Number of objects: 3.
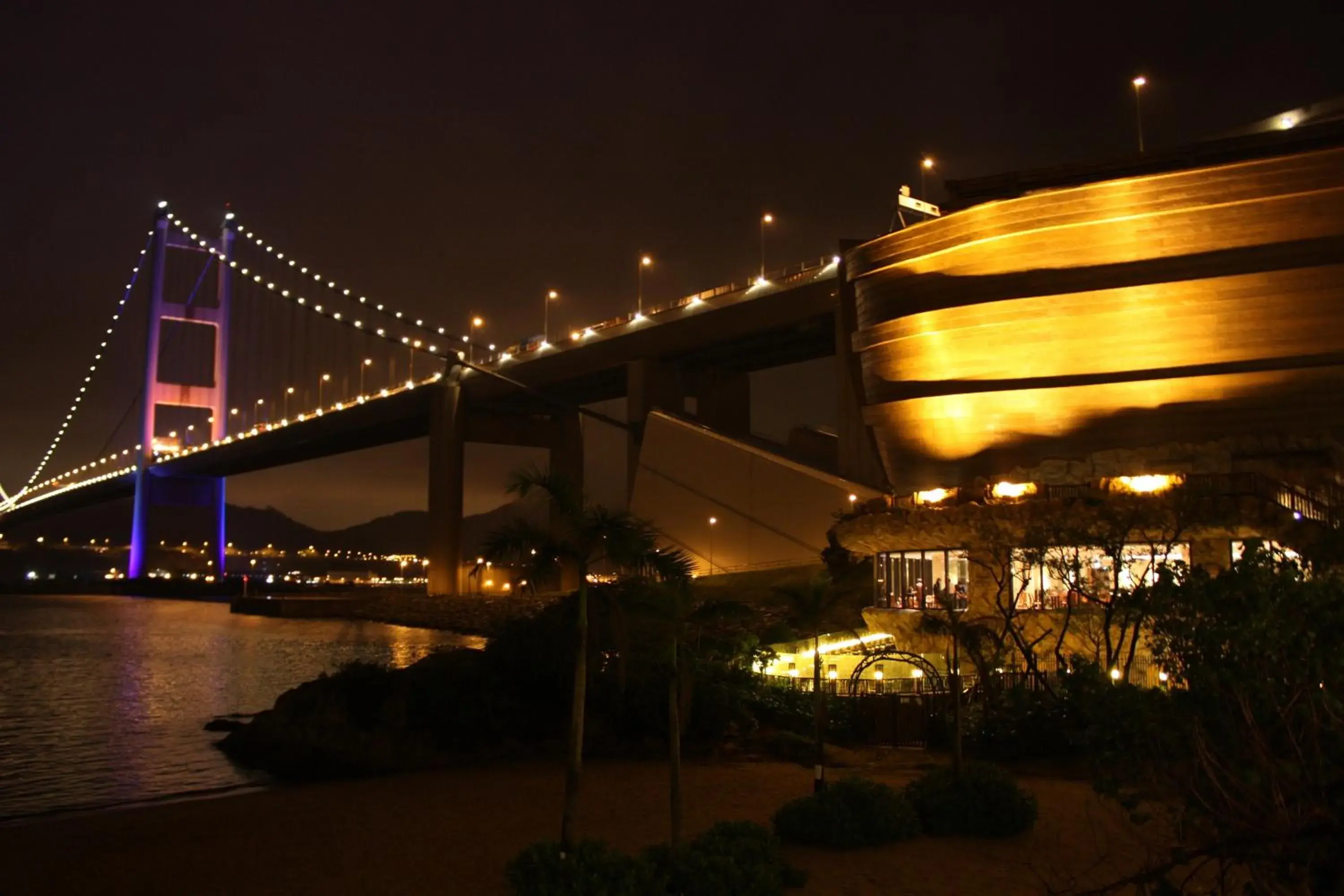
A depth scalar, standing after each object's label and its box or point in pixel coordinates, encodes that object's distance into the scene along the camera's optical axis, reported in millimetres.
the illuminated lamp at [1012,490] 23594
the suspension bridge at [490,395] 45406
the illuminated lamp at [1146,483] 21609
